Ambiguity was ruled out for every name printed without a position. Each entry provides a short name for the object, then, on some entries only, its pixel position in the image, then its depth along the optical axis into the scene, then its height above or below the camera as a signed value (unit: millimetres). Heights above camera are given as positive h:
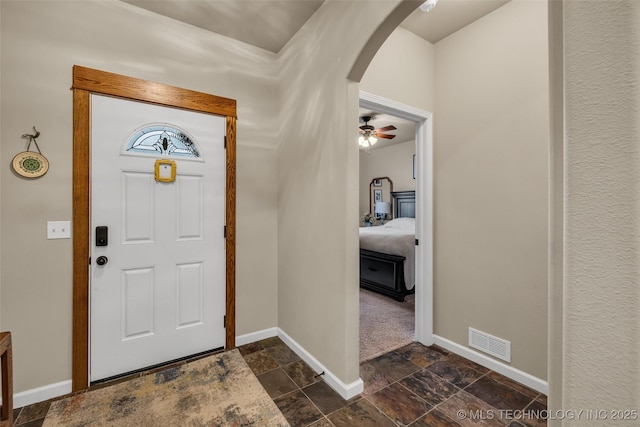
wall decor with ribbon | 1729 +315
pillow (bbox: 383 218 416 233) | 5457 -226
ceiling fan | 4687 +1414
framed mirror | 6938 +404
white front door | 1990 -190
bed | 3686 -700
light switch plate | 1829 -117
